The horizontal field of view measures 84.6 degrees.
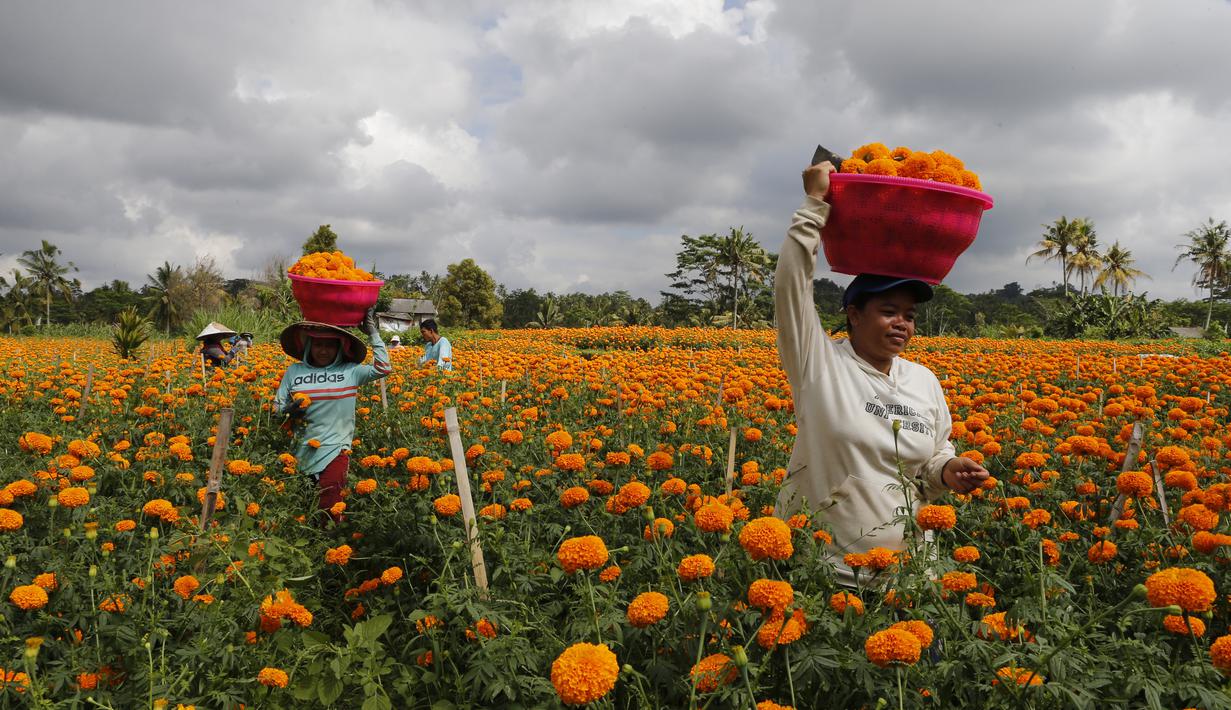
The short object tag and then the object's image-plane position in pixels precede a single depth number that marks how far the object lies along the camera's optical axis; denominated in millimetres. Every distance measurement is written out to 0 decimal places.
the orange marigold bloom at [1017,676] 1232
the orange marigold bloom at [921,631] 1221
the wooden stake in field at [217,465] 2581
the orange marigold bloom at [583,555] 1451
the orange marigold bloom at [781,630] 1205
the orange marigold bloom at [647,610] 1299
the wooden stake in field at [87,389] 4316
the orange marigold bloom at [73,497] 2342
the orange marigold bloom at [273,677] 1723
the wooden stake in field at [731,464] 2326
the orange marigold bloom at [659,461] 2260
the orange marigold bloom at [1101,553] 2053
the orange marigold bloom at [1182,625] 1455
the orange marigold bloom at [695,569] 1376
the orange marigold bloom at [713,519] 1488
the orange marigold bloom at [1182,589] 1183
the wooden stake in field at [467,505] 1999
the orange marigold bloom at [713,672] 1203
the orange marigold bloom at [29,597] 1932
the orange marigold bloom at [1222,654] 1179
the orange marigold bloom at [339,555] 2395
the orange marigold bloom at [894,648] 1146
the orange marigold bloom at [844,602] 1313
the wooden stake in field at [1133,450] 2633
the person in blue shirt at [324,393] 4012
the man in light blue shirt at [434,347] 6510
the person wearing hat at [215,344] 7652
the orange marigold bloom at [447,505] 2213
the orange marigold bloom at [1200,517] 1916
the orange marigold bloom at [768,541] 1296
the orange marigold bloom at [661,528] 1643
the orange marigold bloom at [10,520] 2127
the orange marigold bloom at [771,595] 1233
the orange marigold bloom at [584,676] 1096
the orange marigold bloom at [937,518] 1565
